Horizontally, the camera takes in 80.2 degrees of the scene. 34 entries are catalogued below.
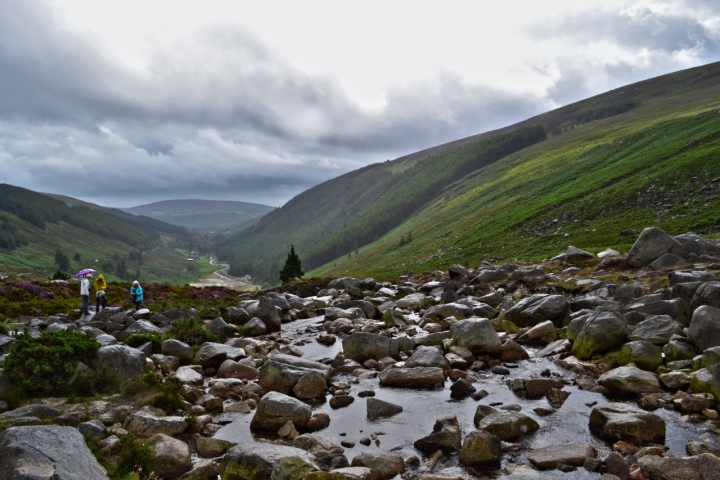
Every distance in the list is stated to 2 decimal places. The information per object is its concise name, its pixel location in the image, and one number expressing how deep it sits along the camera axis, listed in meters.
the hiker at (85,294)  34.53
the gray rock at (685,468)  9.51
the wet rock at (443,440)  12.07
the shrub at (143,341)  22.25
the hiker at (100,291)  35.48
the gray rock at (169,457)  10.92
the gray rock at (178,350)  21.50
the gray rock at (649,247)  33.38
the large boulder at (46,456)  7.86
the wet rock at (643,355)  16.62
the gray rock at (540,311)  24.94
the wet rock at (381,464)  10.83
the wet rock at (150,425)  12.96
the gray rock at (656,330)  18.09
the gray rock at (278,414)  14.05
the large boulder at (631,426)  11.68
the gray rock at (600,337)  18.75
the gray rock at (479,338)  20.91
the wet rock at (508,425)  12.60
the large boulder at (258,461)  10.48
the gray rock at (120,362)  16.84
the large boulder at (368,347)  21.77
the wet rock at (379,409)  14.88
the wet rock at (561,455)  10.97
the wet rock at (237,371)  19.61
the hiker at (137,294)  37.38
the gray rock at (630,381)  14.96
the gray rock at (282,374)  17.62
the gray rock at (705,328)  16.31
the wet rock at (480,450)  11.32
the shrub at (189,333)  24.86
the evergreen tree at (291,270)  76.12
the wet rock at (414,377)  17.98
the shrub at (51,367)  15.40
